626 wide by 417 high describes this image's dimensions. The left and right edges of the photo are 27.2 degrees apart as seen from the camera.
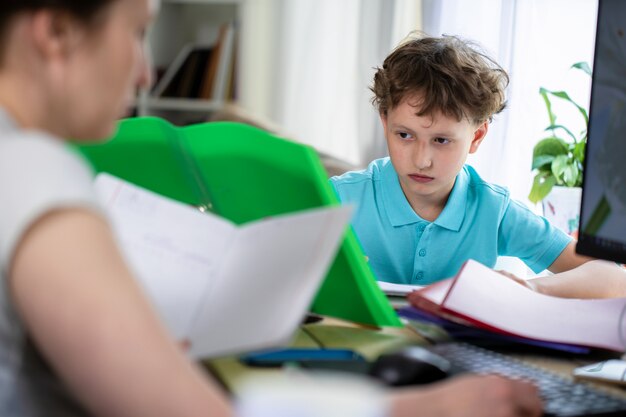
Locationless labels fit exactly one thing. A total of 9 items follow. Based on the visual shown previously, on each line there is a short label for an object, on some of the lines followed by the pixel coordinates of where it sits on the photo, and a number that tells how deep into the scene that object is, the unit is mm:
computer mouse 980
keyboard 953
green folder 1208
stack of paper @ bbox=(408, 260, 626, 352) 1208
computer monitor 1205
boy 1673
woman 658
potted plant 2182
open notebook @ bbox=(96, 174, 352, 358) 983
